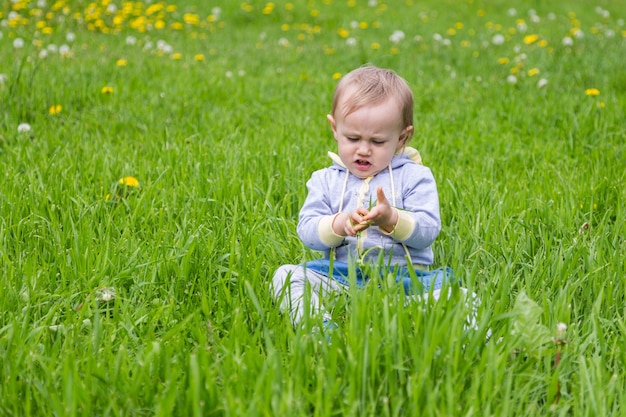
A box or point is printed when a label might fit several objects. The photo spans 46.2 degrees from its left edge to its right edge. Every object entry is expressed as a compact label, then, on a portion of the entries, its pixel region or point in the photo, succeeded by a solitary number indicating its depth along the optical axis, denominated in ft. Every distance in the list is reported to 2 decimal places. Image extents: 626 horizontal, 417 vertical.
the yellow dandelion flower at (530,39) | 21.38
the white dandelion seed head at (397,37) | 23.70
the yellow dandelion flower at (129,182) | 10.27
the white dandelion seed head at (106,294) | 6.99
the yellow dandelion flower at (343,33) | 26.35
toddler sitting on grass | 7.52
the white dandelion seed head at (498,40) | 23.05
